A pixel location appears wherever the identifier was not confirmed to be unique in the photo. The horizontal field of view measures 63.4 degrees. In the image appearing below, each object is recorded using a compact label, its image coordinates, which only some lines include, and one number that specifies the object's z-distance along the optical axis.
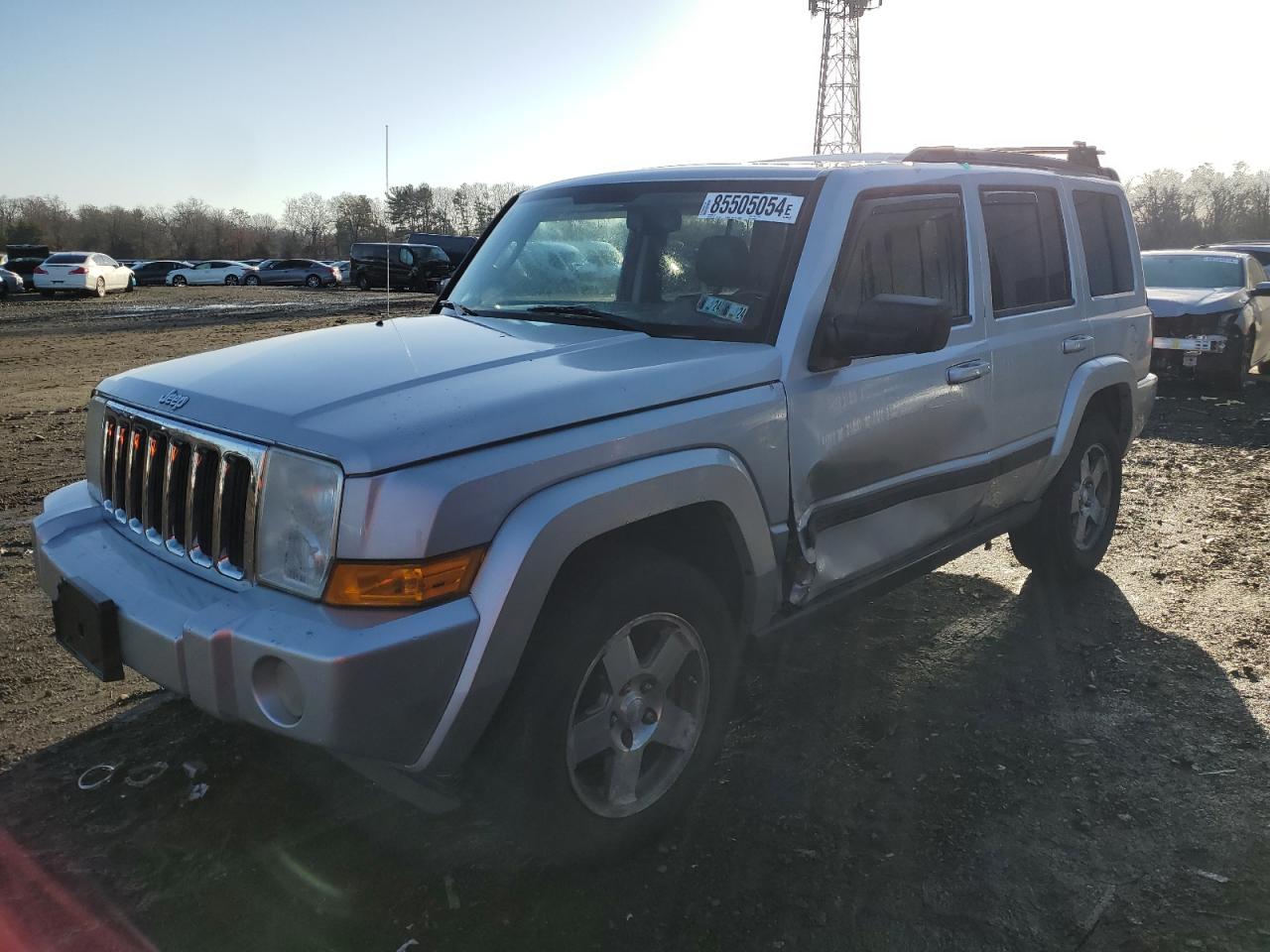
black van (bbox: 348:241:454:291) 33.41
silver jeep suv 2.32
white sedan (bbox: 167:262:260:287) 45.59
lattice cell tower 44.06
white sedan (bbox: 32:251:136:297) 31.12
